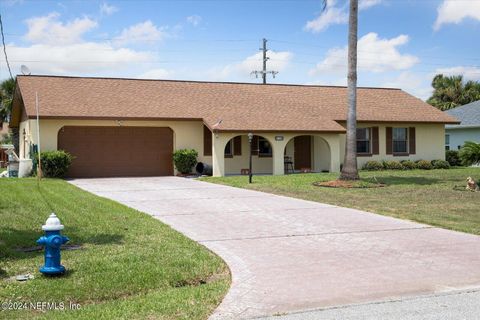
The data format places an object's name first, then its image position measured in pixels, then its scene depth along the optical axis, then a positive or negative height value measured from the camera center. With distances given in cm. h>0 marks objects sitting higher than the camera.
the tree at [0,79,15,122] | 4178 +445
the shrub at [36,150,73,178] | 2308 -35
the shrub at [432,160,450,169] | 3050 -82
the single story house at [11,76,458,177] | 2523 +128
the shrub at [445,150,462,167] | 3303 -49
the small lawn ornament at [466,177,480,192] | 1797 -119
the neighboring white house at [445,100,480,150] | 3503 +131
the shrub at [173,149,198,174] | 2573 -30
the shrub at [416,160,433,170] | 3006 -84
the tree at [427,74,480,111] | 4666 +466
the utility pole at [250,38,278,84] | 5241 +771
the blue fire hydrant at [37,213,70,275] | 664 -106
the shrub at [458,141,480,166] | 1880 -15
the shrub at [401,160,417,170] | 2973 -82
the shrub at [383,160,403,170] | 2936 -81
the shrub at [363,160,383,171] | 2911 -83
